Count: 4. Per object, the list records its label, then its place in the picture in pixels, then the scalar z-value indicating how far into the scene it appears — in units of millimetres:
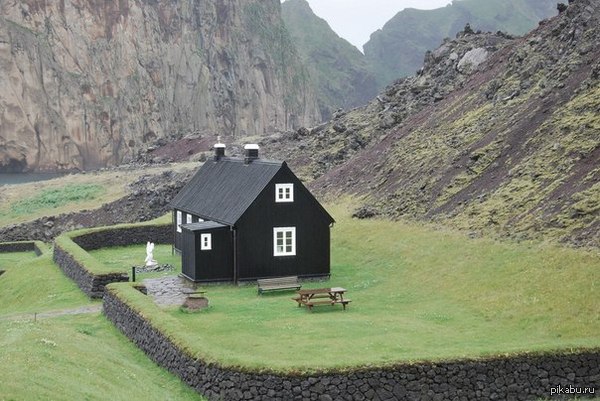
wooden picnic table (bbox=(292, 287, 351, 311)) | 33969
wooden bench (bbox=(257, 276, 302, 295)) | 38188
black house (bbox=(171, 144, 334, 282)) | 40812
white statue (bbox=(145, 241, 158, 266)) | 46562
